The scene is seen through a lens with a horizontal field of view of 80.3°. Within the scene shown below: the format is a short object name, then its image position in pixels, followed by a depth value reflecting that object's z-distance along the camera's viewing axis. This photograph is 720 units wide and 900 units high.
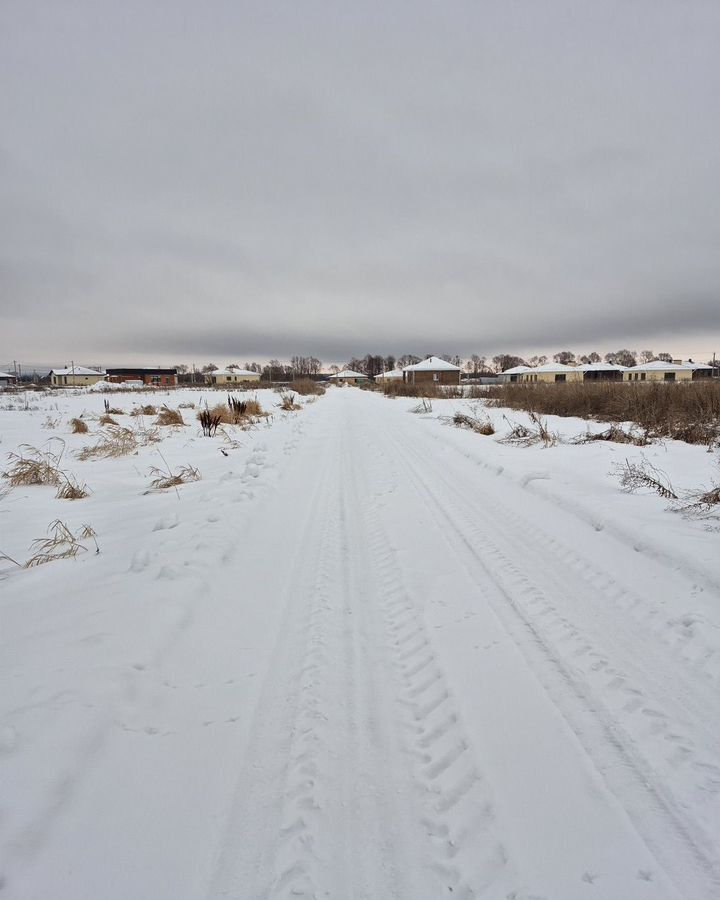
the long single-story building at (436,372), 84.19
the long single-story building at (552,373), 88.94
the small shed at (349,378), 141.25
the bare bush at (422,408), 23.06
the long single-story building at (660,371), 90.19
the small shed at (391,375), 120.18
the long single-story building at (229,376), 121.44
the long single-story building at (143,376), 125.26
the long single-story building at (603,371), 94.25
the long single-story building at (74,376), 115.38
